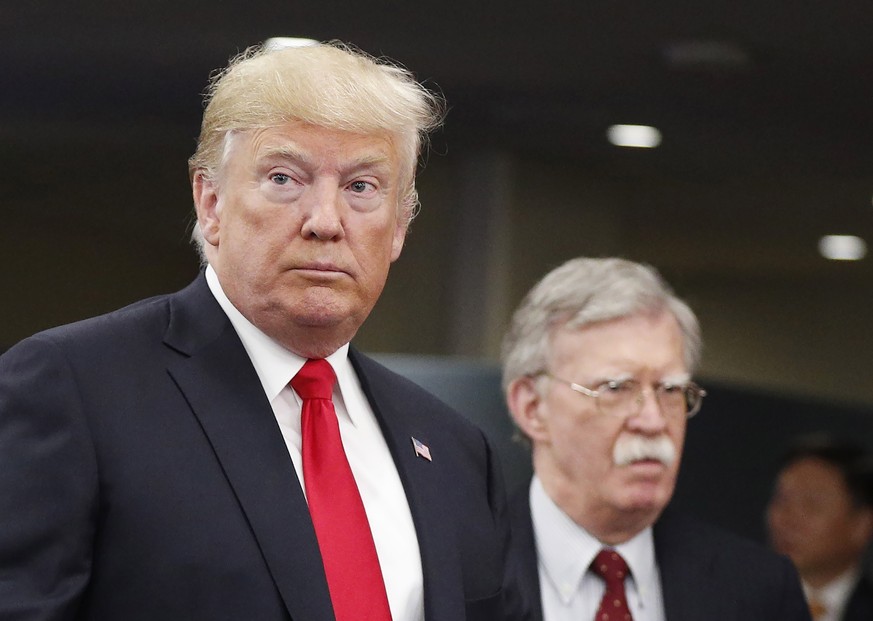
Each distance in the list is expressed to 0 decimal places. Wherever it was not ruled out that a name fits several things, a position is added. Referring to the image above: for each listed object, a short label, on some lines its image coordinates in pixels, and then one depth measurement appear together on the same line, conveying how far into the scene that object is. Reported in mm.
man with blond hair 3018
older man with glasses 5543
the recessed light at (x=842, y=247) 10648
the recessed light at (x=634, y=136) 9797
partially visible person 9305
